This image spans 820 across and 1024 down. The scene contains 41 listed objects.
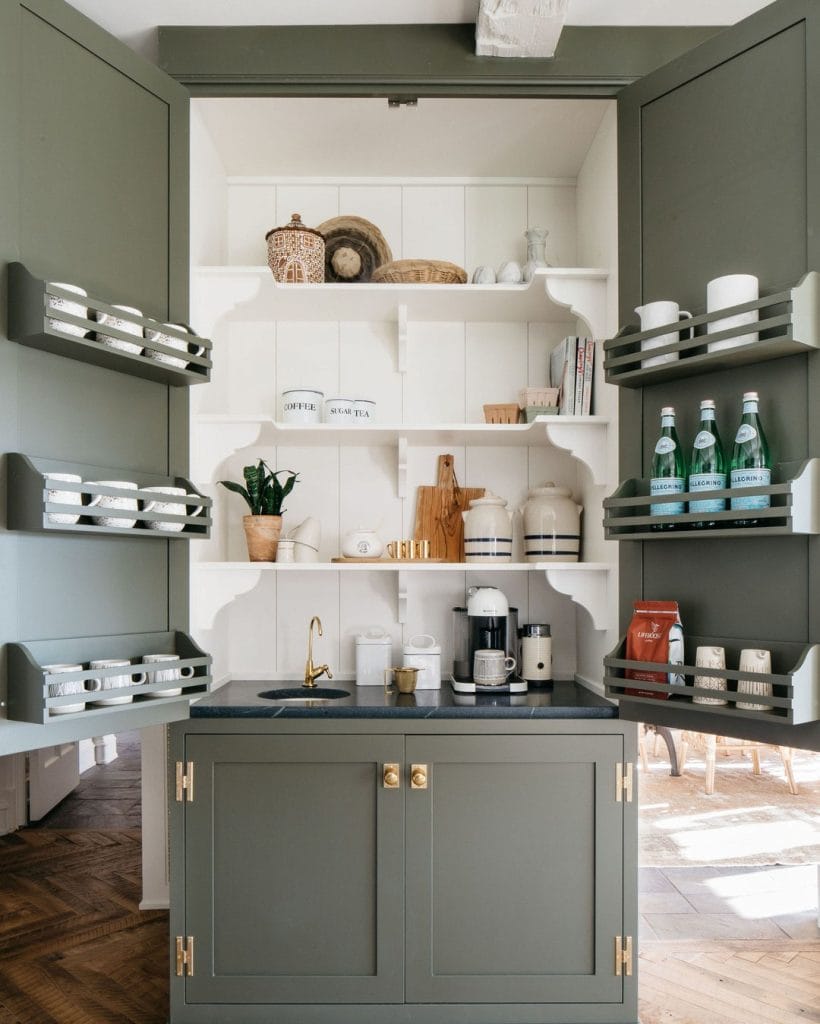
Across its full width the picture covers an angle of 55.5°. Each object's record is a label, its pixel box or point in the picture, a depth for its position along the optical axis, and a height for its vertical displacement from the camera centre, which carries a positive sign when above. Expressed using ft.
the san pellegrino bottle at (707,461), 5.73 +0.48
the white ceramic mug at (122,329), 5.76 +1.49
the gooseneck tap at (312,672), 8.28 -1.57
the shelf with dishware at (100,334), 5.29 +1.39
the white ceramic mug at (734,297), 5.67 +1.68
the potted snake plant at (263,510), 8.08 +0.15
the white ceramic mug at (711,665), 5.75 -1.04
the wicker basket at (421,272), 8.03 +2.61
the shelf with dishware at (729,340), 5.35 +1.35
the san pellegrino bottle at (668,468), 6.01 +0.46
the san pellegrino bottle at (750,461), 5.44 +0.46
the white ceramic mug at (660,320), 6.14 +1.63
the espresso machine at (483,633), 7.99 -1.13
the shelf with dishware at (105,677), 5.19 -1.11
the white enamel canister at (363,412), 8.16 +1.19
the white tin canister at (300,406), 8.09 +1.23
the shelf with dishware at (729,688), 5.25 -1.19
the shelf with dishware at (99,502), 5.22 +0.16
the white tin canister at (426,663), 8.10 -1.45
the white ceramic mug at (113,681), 5.59 -1.14
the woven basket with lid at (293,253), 7.94 +2.78
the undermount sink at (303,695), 8.03 -1.77
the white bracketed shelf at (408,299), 7.75 +2.38
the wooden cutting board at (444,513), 8.85 +0.13
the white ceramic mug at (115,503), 5.57 +0.16
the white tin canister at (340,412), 8.11 +1.18
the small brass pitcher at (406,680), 7.80 -1.56
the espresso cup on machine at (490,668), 7.79 -1.44
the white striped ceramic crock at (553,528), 8.13 -0.04
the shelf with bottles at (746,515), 5.23 +0.07
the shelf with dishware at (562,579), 7.63 -0.55
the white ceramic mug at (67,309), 5.31 +1.51
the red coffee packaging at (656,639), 6.04 -0.91
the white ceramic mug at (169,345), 6.18 +1.49
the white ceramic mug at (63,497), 5.20 +0.18
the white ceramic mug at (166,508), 6.03 +0.13
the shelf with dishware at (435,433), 7.68 +0.96
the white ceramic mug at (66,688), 5.24 -1.12
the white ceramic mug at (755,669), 5.47 -1.02
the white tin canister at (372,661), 8.37 -1.47
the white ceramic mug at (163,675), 6.06 -1.18
